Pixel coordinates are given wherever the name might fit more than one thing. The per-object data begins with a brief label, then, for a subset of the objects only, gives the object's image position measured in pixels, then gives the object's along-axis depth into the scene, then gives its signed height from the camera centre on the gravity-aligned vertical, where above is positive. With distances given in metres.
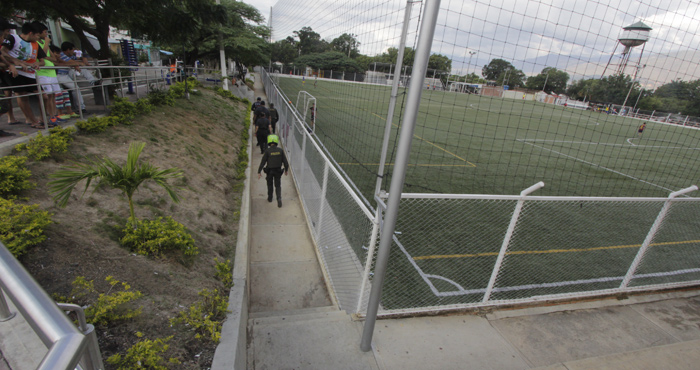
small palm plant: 3.31 -1.27
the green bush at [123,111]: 7.37 -1.37
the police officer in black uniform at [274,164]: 7.62 -2.12
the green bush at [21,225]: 2.89 -1.64
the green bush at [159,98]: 10.18 -1.35
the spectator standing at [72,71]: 7.13 -0.62
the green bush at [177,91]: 11.78 -1.27
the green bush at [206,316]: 2.92 -2.26
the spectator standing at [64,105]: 6.88 -1.37
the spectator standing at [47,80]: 6.03 -0.72
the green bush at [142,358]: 2.31 -2.06
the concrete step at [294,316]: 3.79 -2.77
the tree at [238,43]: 28.34 +1.53
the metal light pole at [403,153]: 2.36 -0.53
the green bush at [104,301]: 2.63 -2.01
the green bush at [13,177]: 3.64 -1.51
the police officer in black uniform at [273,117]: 12.82 -1.86
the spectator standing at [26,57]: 5.65 -0.35
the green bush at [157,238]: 3.83 -2.09
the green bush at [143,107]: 8.60 -1.39
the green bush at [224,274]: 4.02 -2.48
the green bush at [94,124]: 6.09 -1.41
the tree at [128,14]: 8.91 +0.89
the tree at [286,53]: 88.53 +3.75
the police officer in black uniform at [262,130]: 11.02 -2.08
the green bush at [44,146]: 4.61 -1.45
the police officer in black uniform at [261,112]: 11.70 -1.58
